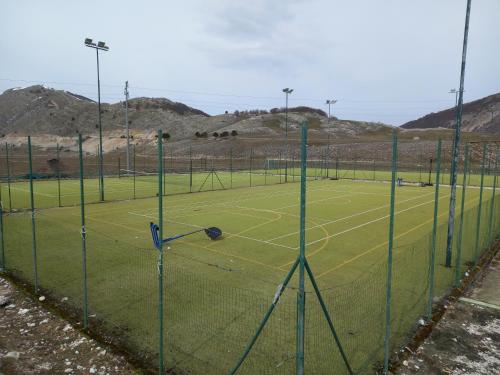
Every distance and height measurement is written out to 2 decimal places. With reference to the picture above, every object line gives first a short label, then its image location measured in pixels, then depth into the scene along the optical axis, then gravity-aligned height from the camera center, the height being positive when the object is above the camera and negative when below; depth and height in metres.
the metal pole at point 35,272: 8.96 -3.02
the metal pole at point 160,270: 5.35 -1.93
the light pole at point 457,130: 9.88 +0.54
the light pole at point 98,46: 24.90 +6.52
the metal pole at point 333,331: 4.61 -2.48
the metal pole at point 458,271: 9.42 -3.00
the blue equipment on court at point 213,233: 13.84 -3.14
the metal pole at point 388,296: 5.78 -2.36
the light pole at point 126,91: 43.29 +6.13
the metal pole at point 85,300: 7.36 -3.00
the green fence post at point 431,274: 7.69 -2.54
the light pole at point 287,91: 45.78 +6.74
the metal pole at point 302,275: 4.27 -1.43
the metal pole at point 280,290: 4.50 -1.70
